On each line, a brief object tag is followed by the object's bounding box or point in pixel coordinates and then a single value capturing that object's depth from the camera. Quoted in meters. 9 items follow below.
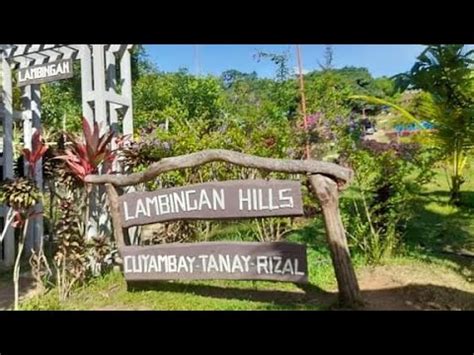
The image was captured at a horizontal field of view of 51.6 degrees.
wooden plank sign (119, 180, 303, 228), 3.06
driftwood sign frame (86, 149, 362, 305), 2.97
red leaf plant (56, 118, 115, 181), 3.84
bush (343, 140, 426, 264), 4.05
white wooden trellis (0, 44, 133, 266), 4.23
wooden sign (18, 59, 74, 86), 4.19
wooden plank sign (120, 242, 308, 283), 3.04
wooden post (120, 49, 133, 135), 4.54
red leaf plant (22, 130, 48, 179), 4.27
